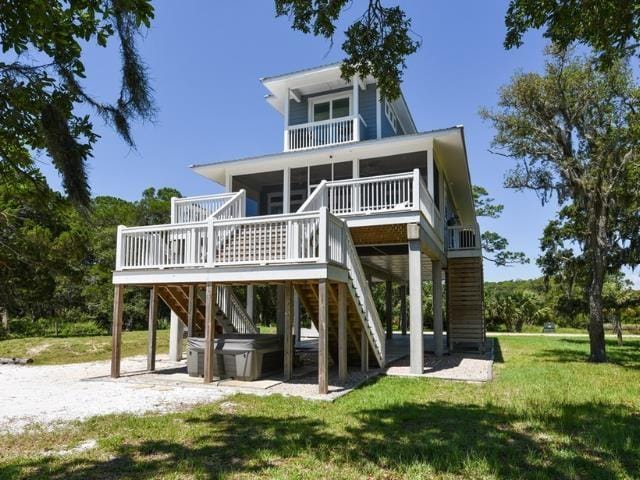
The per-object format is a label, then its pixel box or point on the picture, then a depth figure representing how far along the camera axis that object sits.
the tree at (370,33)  6.08
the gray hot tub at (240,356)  9.62
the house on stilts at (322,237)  9.22
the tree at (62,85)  3.21
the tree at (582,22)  5.43
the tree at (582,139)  13.27
